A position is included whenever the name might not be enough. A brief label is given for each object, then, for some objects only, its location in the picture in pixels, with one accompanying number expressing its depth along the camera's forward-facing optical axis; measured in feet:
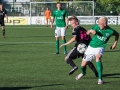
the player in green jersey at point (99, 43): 35.60
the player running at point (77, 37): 39.50
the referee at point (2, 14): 96.87
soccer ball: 39.66
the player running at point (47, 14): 152.25
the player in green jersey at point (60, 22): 60.03
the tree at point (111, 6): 186.19
